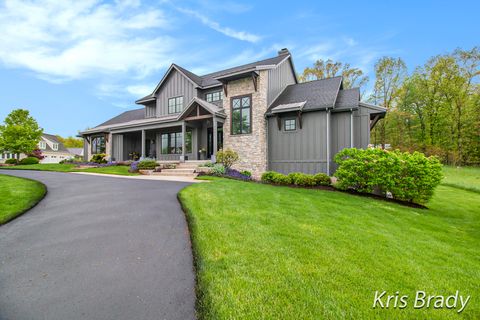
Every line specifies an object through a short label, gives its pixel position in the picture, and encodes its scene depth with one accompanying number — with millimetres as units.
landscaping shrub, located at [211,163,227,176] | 12373
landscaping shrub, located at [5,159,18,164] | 26703
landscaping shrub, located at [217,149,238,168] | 13312
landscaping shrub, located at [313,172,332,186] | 10102
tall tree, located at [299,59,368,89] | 26672
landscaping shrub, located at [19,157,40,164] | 27011
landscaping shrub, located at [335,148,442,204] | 8141
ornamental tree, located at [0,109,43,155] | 28891
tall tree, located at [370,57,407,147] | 25906
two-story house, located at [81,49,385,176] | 12555
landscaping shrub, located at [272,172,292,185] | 10328
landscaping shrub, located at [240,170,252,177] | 12832
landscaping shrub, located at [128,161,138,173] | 14909
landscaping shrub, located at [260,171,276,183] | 10836
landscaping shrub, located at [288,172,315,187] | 10039
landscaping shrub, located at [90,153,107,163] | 19991
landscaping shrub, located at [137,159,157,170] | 14766
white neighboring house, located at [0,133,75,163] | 43500
